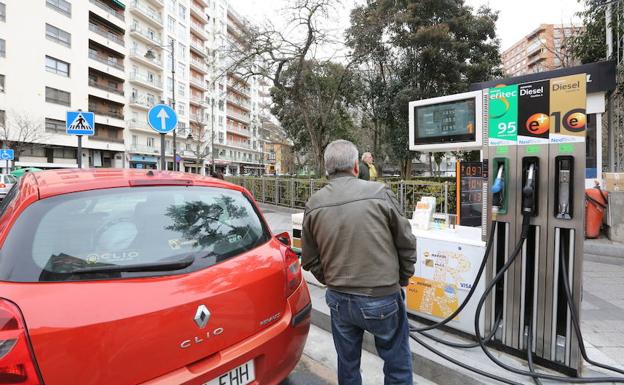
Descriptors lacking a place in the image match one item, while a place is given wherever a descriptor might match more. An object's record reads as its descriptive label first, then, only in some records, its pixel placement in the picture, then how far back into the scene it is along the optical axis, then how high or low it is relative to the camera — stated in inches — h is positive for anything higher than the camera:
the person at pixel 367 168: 273.7 +15.5
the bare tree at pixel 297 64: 560.4 +216.2
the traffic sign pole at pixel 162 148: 290.5 +34.8
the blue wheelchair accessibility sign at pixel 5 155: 803.4 +79.1
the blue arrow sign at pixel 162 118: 275.9 +55.7
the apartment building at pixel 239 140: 2372.0 +353.7
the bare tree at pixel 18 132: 1107.8 +186.7
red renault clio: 54.4 -18.1
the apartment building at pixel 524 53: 2647.6 +1132.2
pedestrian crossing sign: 293.9 +55.3
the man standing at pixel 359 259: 75.9 -16.0
